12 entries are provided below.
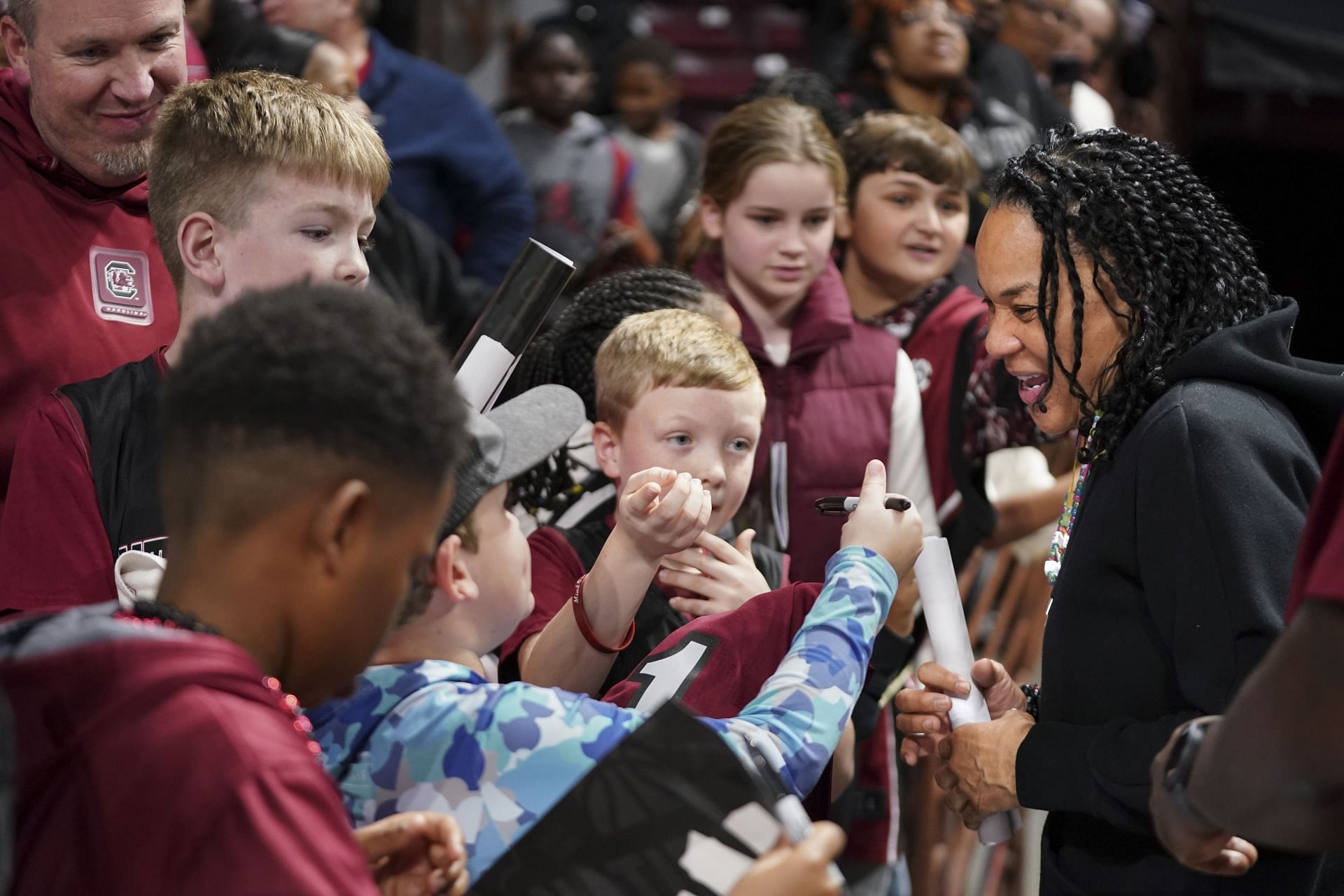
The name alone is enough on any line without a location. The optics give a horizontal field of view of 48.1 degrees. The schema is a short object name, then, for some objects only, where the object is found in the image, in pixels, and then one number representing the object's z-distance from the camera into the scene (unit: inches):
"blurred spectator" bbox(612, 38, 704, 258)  246.7
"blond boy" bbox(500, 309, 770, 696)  92.8
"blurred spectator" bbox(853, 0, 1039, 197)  174.9
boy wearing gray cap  63.3
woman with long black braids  72.7
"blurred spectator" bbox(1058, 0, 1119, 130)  219.5
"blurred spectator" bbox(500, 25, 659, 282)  217.2
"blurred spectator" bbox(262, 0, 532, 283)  177.2
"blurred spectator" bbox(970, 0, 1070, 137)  194.7
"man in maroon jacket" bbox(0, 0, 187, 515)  99.7
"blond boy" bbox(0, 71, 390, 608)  81.4
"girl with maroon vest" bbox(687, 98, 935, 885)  124.6
